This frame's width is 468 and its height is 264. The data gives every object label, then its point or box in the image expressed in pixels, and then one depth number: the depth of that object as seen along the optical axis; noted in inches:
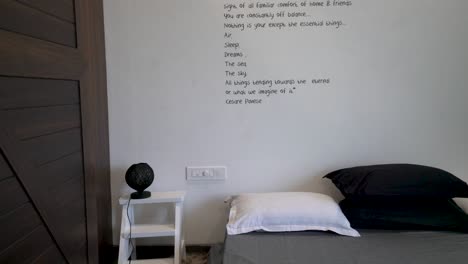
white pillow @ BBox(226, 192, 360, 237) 74.5
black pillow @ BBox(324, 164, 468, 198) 74.7
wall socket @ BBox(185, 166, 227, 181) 89.1
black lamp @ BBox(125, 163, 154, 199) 80.5
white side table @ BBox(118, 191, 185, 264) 81.0
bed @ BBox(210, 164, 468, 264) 69.8
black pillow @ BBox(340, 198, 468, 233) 74.6
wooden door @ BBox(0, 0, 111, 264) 48.4
